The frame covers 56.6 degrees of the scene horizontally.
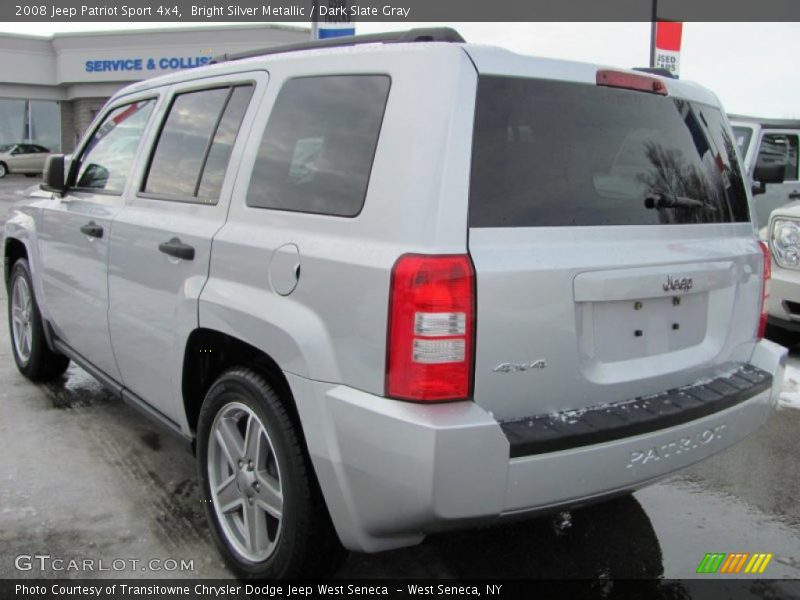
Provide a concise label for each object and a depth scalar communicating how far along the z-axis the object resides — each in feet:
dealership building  96.27
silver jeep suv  6.98
